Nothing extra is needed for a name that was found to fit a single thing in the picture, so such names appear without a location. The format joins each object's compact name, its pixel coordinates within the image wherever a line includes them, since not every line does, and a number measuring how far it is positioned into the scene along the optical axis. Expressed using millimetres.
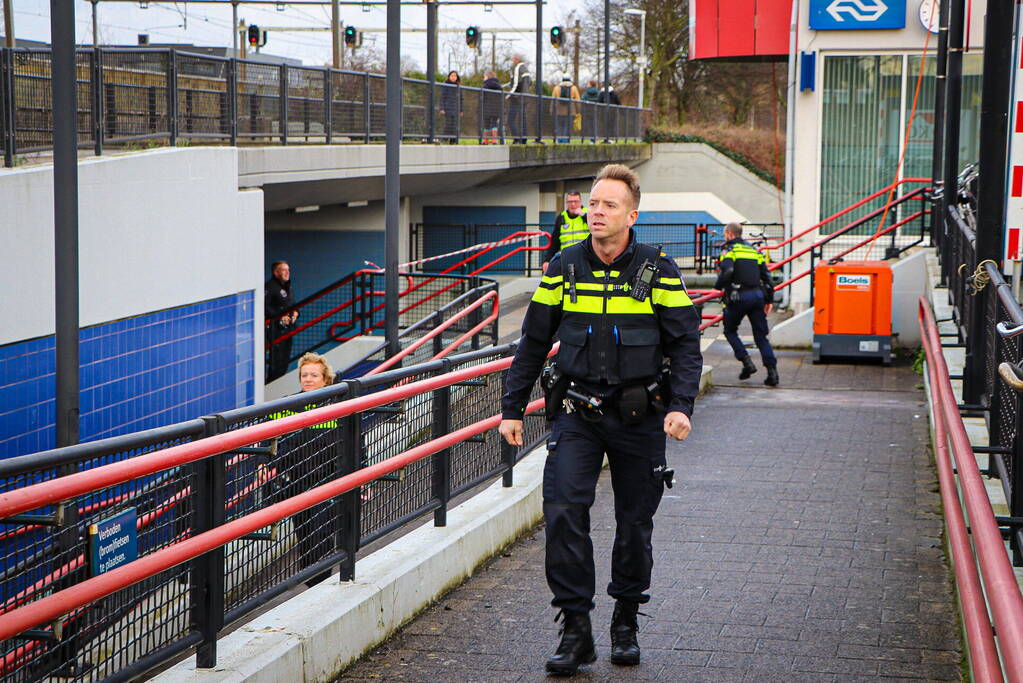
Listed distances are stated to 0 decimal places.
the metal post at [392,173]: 14461
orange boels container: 16469
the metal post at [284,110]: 17297
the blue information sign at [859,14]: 20094
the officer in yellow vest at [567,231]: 14312
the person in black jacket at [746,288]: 15281
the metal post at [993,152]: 8656
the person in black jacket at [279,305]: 19234
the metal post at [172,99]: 13781
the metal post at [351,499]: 5590
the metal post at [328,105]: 18875
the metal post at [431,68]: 23828
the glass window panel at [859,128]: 20844
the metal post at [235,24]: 41281
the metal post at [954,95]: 12578
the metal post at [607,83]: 38441
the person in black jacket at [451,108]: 24781
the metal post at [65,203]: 7883
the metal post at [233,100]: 15391
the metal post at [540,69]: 30797
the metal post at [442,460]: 6781
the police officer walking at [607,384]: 5000
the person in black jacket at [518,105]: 29130
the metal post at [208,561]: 4473
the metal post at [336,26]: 34562
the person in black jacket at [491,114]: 27312
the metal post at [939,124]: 16719
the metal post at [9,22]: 11758
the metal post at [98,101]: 12344
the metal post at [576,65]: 56122
